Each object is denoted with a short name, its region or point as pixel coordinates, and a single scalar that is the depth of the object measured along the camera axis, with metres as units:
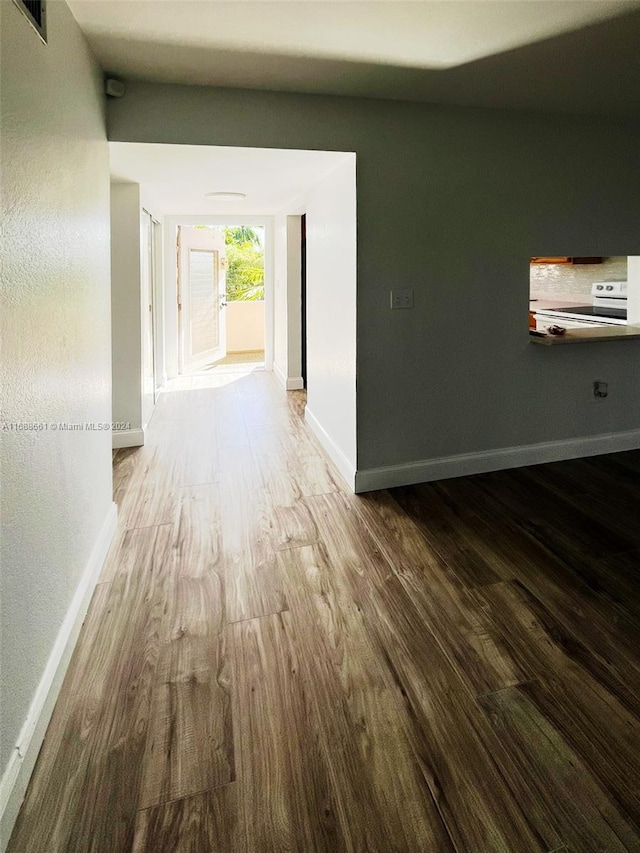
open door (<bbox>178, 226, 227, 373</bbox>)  7.29
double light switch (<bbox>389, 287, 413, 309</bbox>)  3.11
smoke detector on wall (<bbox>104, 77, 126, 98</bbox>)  2.51
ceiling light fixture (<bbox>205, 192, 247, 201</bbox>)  4.46
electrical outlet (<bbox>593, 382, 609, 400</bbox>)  3.71
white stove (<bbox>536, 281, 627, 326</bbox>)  4.87
